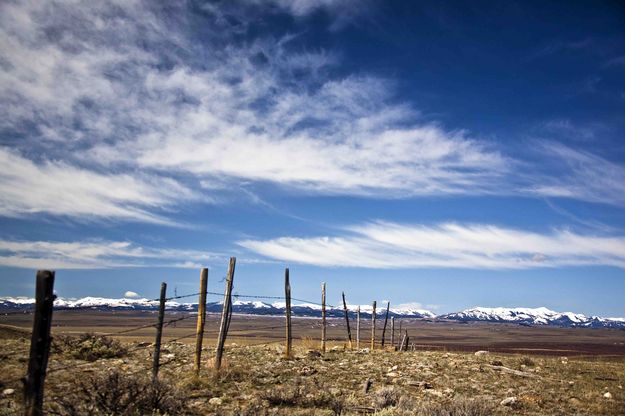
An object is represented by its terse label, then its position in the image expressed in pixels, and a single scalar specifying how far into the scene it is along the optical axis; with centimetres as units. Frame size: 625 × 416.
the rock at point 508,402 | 1125
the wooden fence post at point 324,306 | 2015
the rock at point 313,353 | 1742
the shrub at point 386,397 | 1001
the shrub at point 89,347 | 1369
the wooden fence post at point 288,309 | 1672
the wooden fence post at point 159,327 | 1052
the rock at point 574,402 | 1186
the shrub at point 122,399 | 739
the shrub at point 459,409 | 898
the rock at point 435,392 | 1202
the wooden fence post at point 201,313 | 1198
